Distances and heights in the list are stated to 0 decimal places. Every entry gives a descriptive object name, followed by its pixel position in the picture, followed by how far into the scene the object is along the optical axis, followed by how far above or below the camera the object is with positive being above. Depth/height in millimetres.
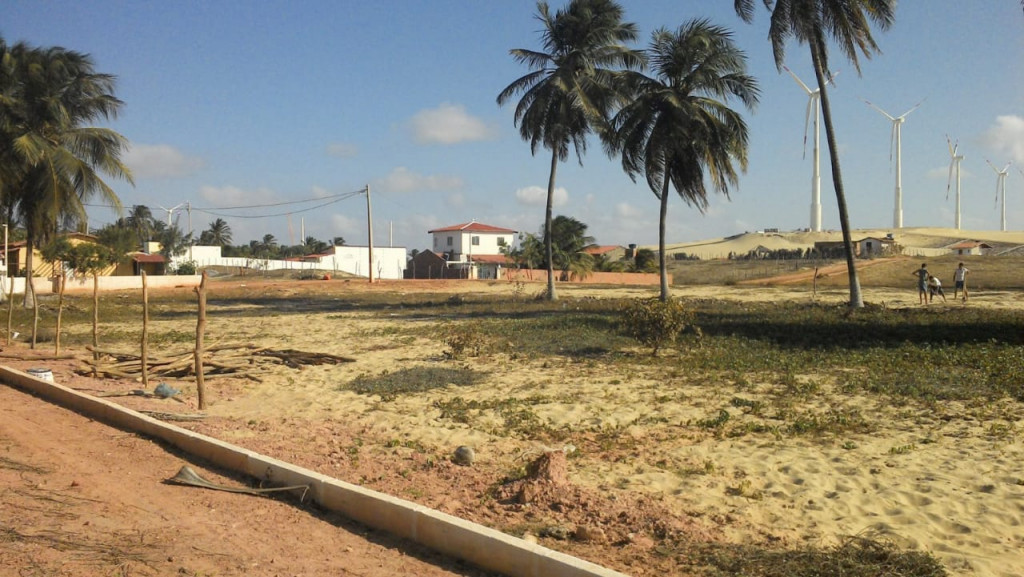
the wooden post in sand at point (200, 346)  10086 -989
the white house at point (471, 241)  77875 +2874
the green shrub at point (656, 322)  15039 -1015
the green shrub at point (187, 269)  62906 +58
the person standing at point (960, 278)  26583 -313
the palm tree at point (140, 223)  90000 +5403
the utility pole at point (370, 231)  51719 +2516
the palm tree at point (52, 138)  27172 +4710
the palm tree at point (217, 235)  105812 +4693
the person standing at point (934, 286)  26297 -581
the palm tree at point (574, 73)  30156 +7713
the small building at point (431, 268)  70875 +129
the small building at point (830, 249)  65688 +1727
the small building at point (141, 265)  57841 +363
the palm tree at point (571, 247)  56031 +1634
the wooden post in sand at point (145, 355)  11784 -1308
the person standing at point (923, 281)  25250 -393
